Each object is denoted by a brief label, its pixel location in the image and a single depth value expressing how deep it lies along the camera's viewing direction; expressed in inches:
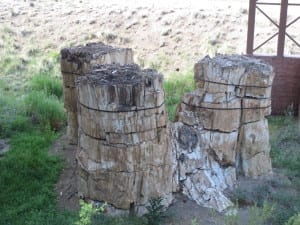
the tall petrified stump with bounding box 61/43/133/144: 198.0
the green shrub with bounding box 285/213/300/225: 123.9
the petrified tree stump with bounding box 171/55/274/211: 168.9
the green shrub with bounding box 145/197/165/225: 147.6
